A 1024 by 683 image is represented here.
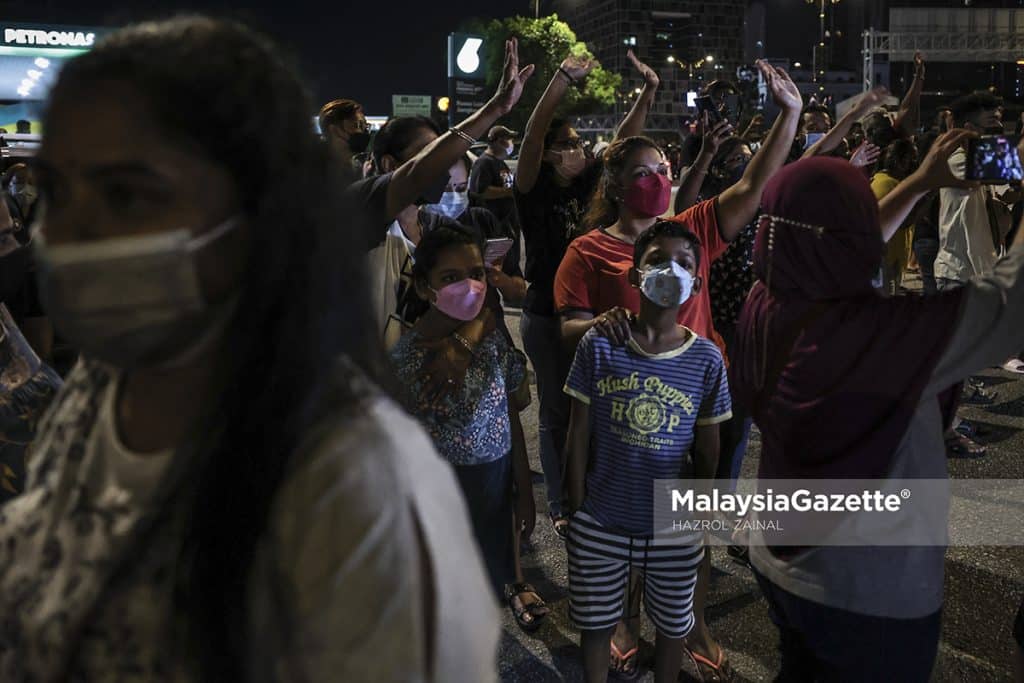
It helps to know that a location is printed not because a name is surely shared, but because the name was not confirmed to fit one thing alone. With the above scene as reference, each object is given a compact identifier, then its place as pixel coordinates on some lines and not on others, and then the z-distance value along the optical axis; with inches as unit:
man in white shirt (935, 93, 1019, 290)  275.3
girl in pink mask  129.5
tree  2362.2
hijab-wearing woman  85.0
